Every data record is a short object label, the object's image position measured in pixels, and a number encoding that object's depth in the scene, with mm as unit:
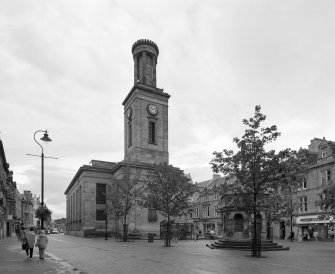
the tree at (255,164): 22109
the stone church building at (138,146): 58719
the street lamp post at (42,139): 23516
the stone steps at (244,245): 27172
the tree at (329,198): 29373
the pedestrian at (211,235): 49847
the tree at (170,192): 35406
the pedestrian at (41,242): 19227
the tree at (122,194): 46656
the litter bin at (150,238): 41275
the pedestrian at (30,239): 19422
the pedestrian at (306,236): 48719
